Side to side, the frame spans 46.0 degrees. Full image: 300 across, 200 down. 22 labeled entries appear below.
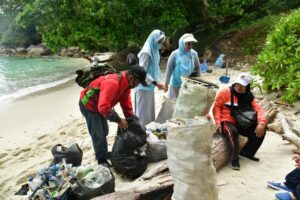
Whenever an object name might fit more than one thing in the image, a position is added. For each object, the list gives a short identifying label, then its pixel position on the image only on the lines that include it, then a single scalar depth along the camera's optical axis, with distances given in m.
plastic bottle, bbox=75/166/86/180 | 3.71
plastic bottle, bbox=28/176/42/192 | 3.50
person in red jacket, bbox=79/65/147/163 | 3.85
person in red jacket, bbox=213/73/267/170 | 4.16
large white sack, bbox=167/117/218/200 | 2.73
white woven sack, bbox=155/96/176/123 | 5.12
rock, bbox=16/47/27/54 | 37.68
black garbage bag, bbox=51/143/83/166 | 4.29
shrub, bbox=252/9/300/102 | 6.40
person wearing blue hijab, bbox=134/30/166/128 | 5.11
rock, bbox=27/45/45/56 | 34.48
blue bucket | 9.19
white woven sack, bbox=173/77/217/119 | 3.35
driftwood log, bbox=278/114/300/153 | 4.11
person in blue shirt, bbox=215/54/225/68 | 12.30
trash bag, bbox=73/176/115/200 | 3.53
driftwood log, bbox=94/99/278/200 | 3.22
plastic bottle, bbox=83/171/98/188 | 3.59
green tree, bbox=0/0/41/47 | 39.16
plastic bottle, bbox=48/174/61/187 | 3.53
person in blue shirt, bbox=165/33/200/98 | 5.42
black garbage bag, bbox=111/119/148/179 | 4.16
